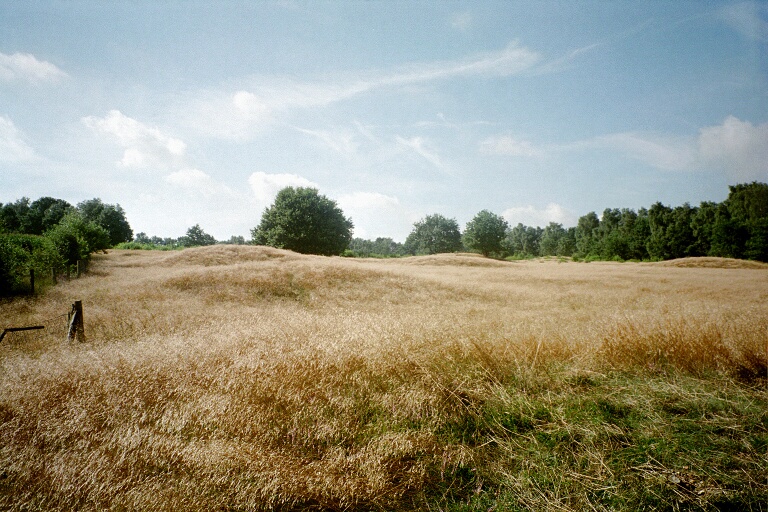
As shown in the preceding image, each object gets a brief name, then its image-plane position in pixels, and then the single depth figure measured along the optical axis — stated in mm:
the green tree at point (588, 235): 63156
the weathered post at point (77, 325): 6752
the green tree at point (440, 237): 72750
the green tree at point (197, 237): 91688
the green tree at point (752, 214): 33438
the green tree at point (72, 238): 24062
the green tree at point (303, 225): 43531
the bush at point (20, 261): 13516
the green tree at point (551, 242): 90225
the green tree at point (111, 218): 61531
